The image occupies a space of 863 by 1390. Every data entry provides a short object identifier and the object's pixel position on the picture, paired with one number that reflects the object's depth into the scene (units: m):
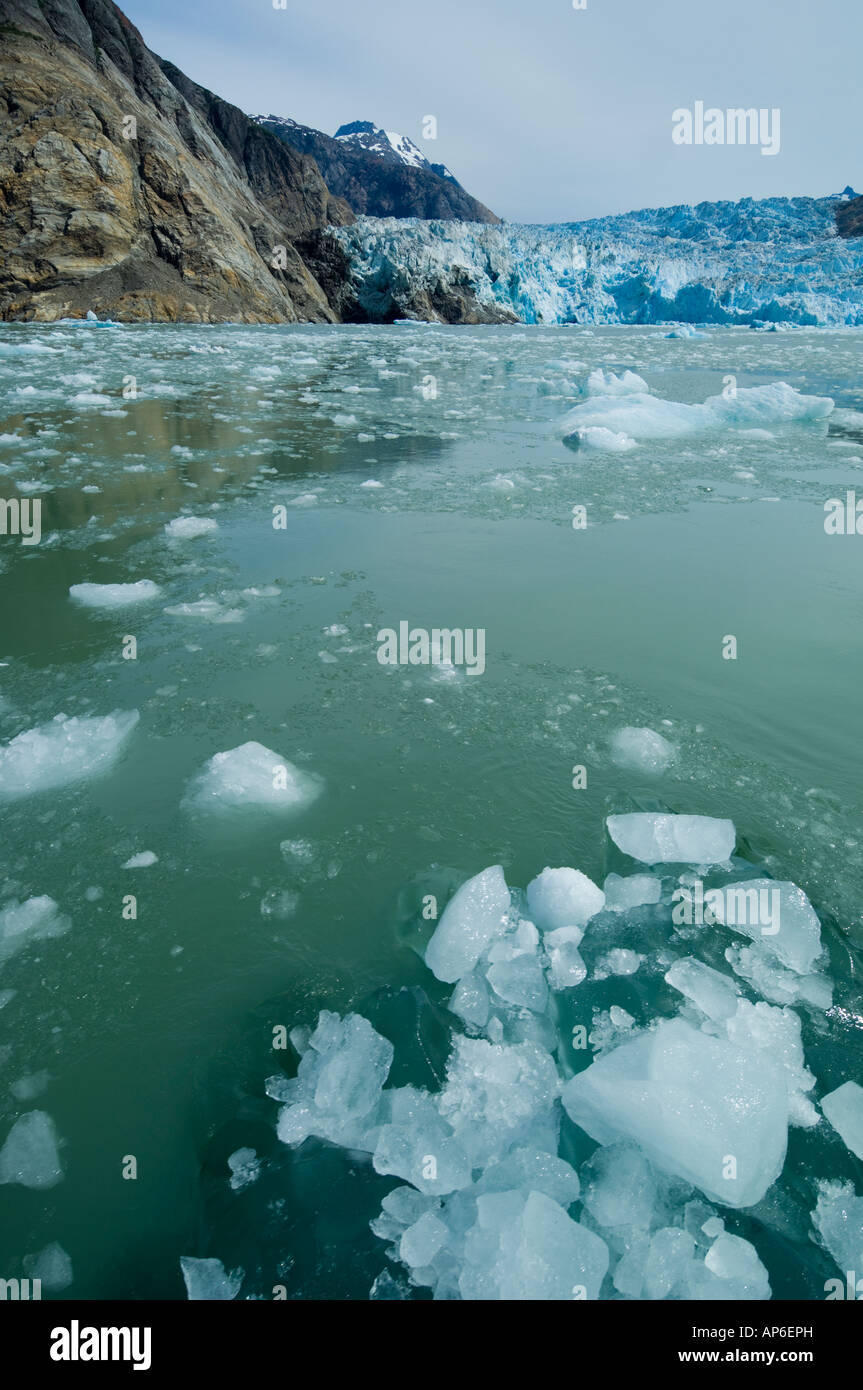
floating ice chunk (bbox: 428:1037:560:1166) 1.42
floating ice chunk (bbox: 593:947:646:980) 1.77
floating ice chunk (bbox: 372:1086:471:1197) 1.34
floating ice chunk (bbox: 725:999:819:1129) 1.47
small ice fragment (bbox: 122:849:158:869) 2.05
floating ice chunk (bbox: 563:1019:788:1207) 1.35
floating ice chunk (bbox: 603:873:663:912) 1.94
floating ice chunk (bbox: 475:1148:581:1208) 1.32
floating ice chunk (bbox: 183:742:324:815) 2.29
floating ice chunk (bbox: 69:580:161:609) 3.68
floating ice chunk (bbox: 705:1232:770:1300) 1.20
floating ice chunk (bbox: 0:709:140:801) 2.37
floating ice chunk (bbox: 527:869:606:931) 1.87
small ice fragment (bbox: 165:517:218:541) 4.73
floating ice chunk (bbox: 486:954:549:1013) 1.70
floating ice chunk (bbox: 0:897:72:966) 1.80
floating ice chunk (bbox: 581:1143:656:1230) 1.31
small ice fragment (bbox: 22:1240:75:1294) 1.21
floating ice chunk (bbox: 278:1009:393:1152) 1.44
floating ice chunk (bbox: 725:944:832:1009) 1.69
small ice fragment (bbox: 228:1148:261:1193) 1.35
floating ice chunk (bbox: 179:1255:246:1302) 1.20
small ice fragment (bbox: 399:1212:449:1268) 1.23
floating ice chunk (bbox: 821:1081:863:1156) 1.40
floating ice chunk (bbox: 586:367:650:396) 11.53
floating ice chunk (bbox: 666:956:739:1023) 1.64
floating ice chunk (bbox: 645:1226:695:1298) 1.20
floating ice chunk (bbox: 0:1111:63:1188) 1.35
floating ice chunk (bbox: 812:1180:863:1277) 1.26
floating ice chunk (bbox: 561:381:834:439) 8.78
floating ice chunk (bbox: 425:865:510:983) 1.76
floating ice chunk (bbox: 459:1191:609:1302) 1.18
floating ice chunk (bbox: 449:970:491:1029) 1.66
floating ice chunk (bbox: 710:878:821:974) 1.77
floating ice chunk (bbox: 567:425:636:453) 7.86
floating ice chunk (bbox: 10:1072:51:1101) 1.47
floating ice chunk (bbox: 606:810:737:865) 2.06
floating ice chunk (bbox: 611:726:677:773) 2.51
